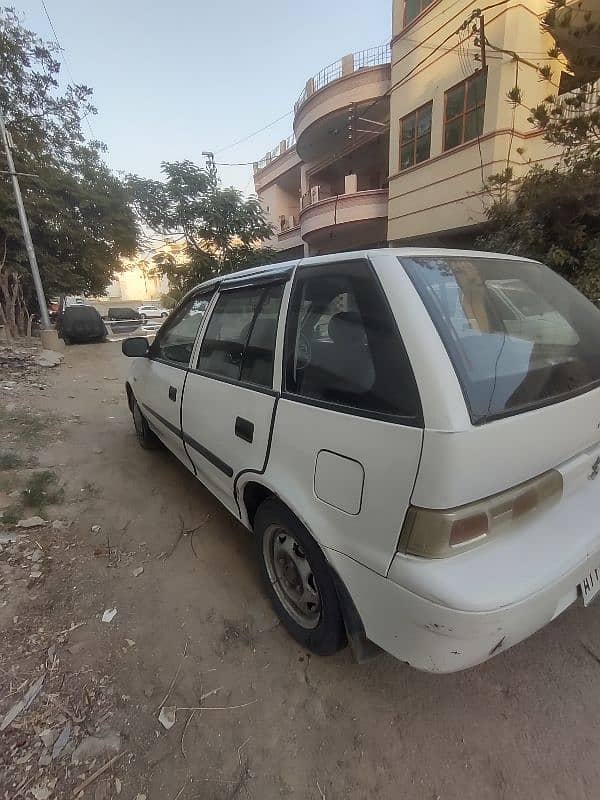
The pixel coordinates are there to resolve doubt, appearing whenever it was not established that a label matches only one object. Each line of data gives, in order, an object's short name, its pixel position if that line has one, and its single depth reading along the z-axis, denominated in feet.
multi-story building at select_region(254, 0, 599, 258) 24.99
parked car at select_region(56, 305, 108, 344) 44.11
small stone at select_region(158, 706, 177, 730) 5.02
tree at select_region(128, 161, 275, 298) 40.63
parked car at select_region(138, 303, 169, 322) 90.83
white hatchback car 3.80
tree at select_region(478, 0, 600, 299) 15.58
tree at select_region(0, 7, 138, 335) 42.91
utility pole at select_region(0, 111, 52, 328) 34.86
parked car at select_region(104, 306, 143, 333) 83.61
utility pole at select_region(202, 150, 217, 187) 41.24
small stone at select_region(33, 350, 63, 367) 30.50
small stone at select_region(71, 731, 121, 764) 4.66
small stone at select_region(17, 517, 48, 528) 9.17
